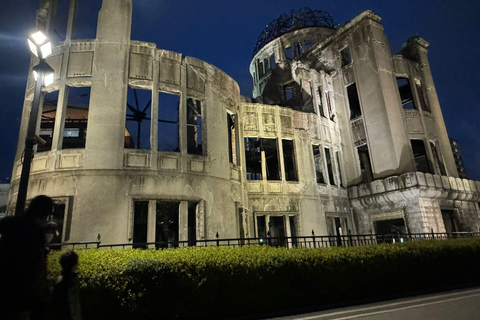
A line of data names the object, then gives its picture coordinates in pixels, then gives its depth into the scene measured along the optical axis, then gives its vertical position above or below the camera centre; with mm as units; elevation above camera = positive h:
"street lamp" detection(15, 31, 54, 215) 6311 +4311
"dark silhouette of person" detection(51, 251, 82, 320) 3364 -463
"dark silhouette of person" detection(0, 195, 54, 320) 2709 -119
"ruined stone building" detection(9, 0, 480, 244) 10953 +5154
